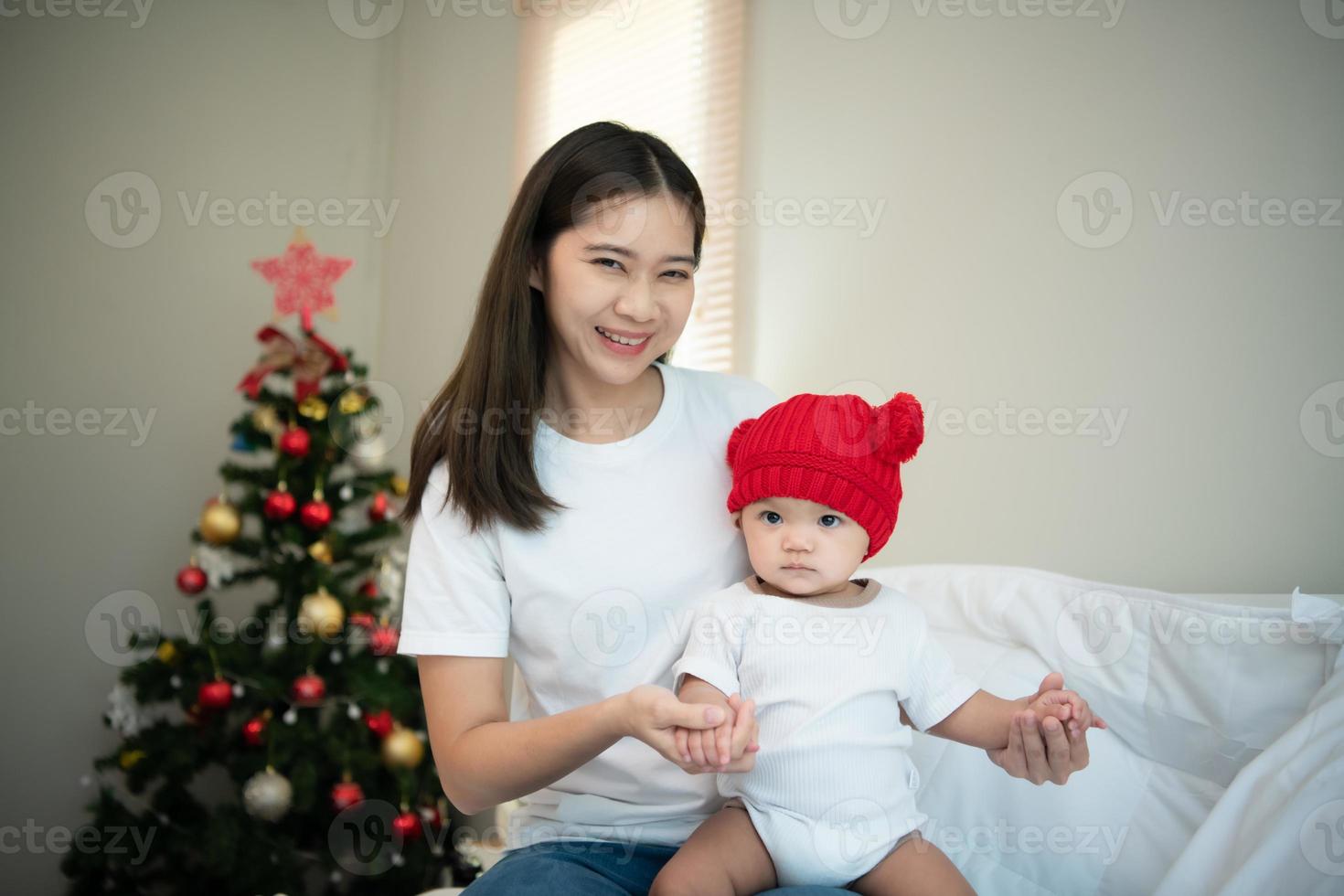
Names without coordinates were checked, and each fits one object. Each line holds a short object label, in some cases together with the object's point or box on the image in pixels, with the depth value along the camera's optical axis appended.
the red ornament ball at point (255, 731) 2.67
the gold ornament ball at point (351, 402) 2.86
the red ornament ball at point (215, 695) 2.63
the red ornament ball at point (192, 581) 2.74
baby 1.10
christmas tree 2.64
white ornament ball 2.60
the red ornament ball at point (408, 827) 2.82
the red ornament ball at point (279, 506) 2.74
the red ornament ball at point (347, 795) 2.68
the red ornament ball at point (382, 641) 2.83
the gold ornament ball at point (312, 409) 2.82
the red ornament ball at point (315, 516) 2.76
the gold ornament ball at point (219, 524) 2.76
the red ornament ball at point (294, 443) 2.77
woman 1.24
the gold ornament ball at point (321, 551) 2.79
